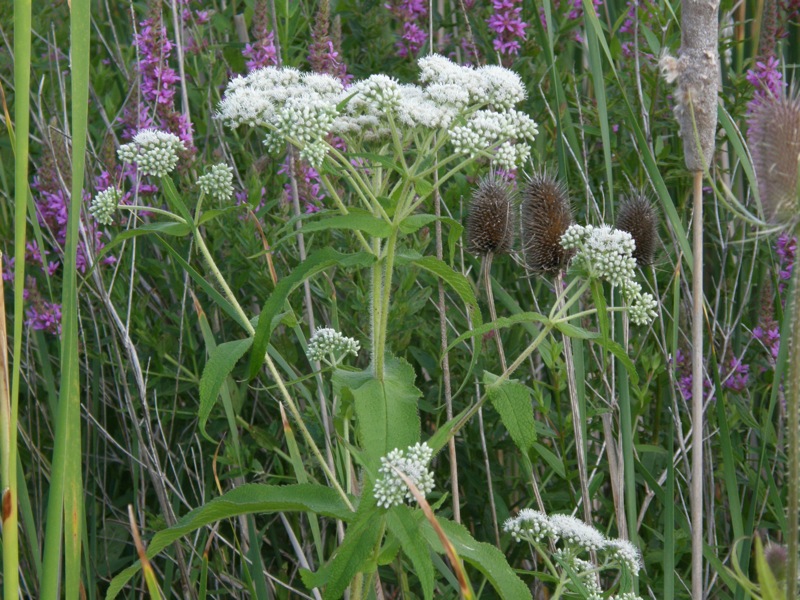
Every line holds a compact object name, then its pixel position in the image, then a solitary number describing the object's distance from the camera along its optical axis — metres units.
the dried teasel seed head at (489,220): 2.03
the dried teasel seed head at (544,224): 1.98
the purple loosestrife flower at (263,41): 2.52
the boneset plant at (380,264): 1.54
